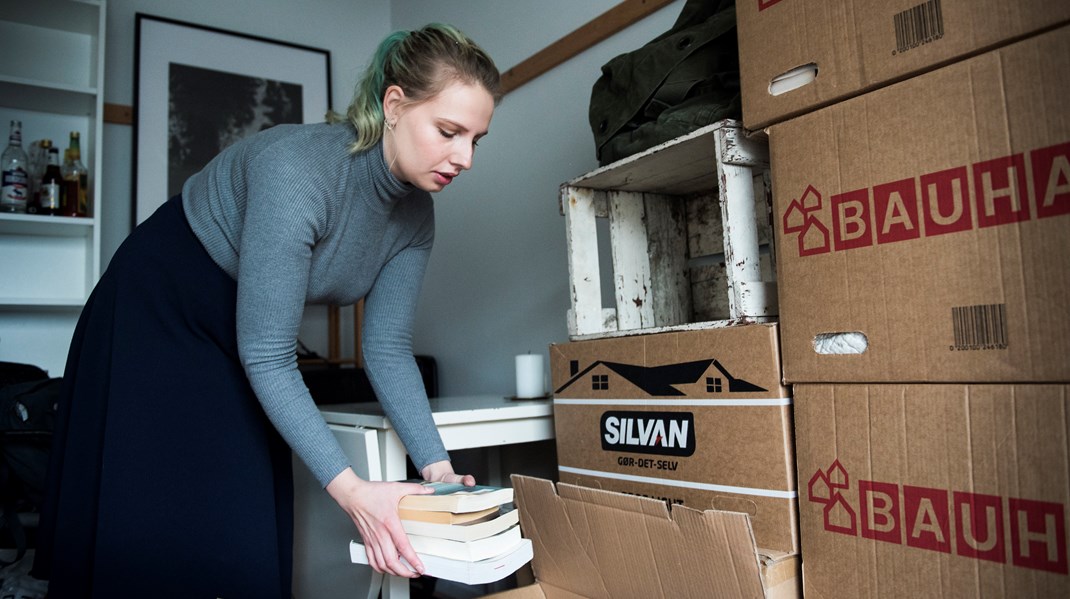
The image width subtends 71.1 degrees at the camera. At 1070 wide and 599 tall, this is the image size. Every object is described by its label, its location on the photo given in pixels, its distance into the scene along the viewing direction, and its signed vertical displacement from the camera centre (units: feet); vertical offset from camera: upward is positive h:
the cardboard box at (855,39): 2.53 +1.15
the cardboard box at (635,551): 2.88 -0.86
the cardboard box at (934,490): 2.36 -0.53
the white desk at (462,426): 4.12 -0.39
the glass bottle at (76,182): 7.81 +2.02
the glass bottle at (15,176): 7.47 +2.00
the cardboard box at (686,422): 3.26 -0.35
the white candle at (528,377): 5.49 -0.14
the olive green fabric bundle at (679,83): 3.91 +1.46
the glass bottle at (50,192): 7.66 +1.89
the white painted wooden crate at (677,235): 3.57 +0.73
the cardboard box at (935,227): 2.38 +0.42
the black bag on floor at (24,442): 5.15 -0.45
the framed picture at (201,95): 8.83 +3.43
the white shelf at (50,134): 7.80 +2.63
